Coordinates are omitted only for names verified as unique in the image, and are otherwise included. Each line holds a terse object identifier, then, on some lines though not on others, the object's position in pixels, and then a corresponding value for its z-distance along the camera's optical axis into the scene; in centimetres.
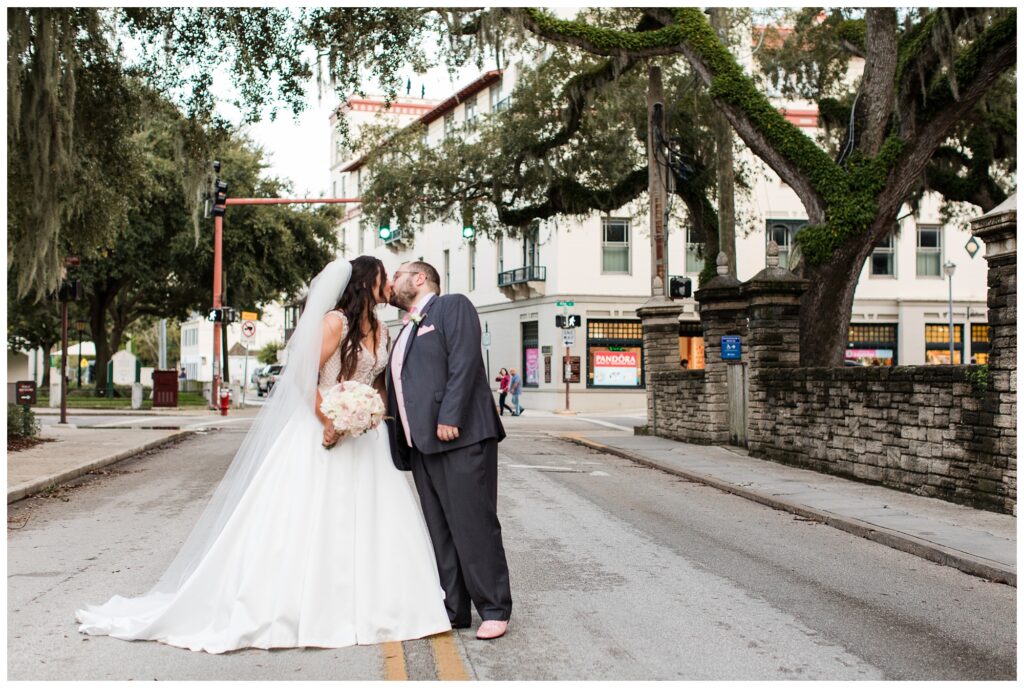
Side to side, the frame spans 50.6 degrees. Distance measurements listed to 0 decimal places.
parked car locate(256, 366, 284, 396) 5521
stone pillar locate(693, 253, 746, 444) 1961
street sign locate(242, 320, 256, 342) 3478
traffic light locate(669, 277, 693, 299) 2227
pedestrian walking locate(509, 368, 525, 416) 3691
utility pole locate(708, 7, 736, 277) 2177
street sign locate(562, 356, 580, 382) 3884
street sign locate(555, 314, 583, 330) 3666
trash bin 3575
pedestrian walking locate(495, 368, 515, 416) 3650
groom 584
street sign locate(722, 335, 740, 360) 1894
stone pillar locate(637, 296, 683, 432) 2356
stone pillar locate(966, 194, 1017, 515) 1060
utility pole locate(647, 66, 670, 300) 2219
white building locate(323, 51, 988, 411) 4338
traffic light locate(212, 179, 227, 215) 3022
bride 559
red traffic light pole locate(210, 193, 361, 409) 3172
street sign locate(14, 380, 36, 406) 2405
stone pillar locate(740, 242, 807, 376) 1728
